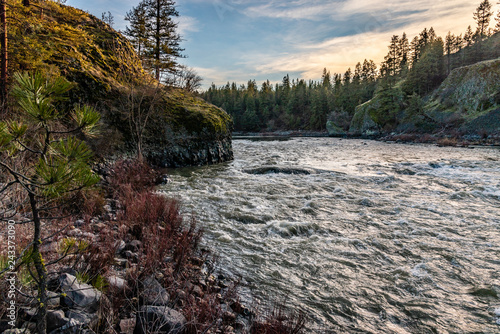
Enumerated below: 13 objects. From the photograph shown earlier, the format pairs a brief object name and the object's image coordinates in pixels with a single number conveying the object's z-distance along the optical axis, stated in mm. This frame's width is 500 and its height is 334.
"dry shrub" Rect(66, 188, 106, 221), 5871
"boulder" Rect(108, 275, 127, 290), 2977
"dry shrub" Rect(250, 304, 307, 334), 2588
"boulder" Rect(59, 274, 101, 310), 2516
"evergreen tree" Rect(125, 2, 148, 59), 21191
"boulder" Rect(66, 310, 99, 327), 2362
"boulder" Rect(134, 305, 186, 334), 2502
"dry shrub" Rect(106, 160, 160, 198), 8045
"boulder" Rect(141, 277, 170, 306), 2912
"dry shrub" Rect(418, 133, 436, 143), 31564
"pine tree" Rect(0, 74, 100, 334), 1735
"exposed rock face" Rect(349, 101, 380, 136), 50531
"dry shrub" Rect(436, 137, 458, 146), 26959
